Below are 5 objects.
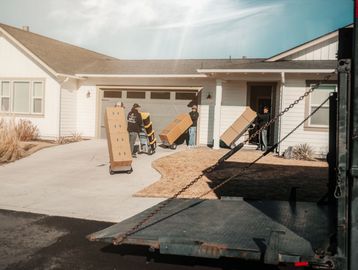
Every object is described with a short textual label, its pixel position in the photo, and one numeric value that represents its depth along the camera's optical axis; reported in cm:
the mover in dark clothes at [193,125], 1753
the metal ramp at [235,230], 338
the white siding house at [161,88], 1591
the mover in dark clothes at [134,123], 1346
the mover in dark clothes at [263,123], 1665
